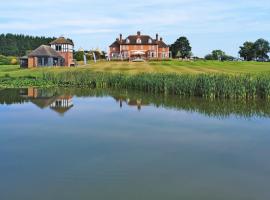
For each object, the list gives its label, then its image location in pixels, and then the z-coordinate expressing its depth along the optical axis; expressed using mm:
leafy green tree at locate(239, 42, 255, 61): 91375
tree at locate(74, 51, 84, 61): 80188
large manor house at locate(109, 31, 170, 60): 78875
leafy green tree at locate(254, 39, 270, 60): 90438
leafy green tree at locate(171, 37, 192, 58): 89412
